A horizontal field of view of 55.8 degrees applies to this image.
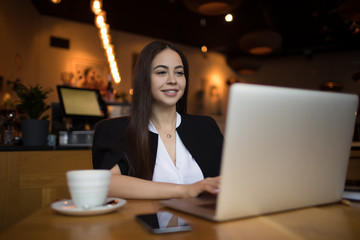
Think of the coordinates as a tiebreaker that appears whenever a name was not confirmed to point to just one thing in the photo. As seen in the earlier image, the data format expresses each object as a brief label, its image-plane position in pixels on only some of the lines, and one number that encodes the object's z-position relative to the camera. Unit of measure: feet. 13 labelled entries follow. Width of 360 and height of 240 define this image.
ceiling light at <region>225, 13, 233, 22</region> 10.39
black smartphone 2.23
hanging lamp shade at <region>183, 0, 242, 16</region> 9.56
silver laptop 2.23
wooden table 2.18
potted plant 7.84
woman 4.93
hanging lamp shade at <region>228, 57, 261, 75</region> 20.42
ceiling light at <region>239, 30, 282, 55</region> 15.35
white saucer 2.64
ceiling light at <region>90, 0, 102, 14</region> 13.12
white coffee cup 2.65
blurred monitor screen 8.70
